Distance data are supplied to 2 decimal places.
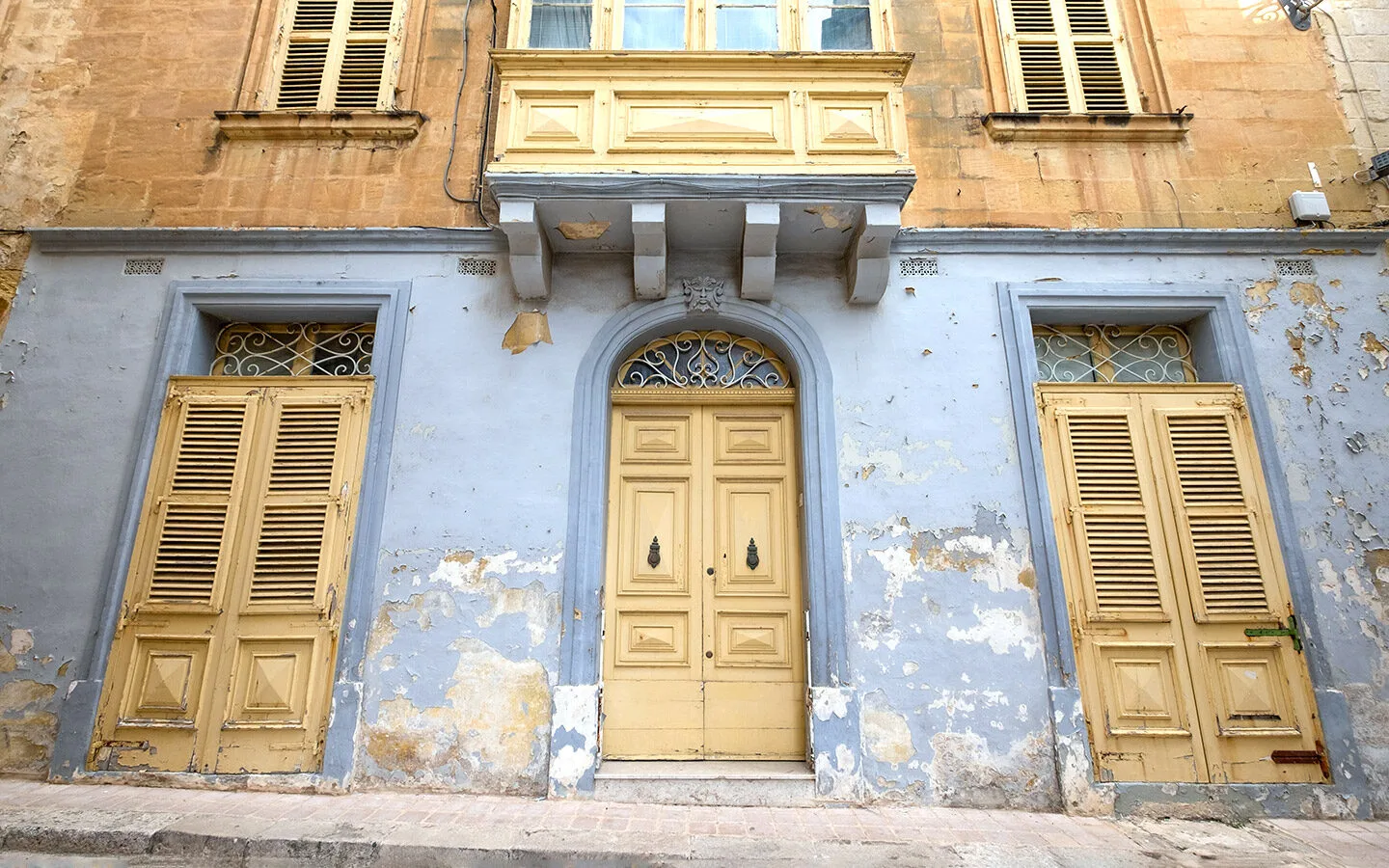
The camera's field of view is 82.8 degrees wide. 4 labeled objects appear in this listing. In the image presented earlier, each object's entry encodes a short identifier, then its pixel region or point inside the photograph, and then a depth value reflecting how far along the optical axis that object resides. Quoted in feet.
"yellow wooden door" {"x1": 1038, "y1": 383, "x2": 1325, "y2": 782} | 15.94
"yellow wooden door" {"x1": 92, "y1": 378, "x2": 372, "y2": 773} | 16.07
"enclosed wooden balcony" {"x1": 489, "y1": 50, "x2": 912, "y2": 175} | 17.81
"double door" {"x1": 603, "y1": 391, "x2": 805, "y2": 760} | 17.03
